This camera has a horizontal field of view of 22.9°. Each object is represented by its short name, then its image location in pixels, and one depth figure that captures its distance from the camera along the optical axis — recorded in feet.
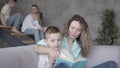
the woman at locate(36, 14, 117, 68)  8.99
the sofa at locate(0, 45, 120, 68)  7.52
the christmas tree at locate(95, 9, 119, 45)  21.24
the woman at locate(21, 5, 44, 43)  20.07
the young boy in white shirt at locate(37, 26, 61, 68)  8.48
